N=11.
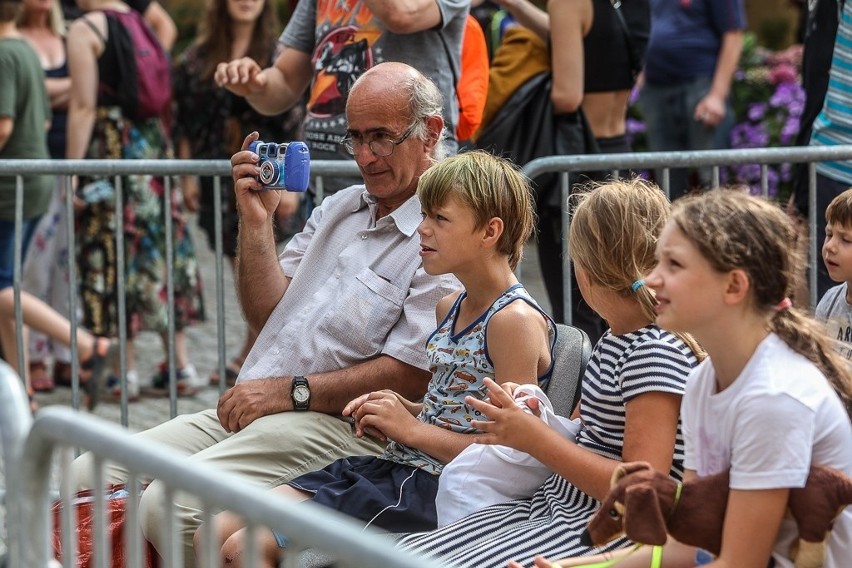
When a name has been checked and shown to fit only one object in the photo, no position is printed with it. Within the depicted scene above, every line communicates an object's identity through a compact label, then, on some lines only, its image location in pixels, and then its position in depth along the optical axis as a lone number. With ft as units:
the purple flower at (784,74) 57.31
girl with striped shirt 17.40
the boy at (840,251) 20.94
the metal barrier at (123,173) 29.19
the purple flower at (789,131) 54.95
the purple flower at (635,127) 60.90
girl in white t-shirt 14.62
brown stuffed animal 14.70
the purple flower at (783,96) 56.85
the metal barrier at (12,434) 13.82
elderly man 23.02
